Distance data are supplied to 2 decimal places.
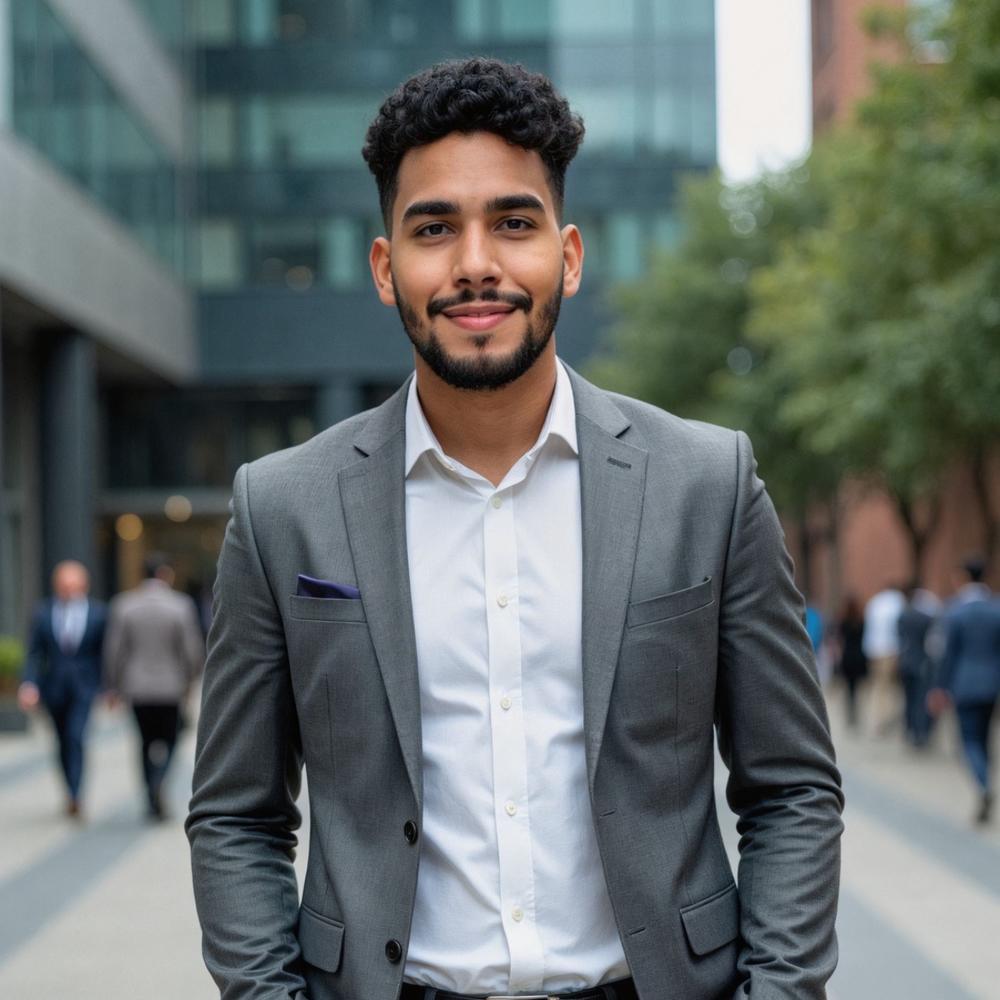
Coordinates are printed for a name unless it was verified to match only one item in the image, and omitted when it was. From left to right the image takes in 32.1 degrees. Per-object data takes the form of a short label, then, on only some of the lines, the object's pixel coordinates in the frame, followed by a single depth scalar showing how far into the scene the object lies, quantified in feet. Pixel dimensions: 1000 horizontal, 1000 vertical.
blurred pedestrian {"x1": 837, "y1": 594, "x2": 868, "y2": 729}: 72.02
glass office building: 132.16
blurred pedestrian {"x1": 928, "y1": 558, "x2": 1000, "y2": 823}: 42.55
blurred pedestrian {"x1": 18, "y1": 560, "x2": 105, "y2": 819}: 43.93
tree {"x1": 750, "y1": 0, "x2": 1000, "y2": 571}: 54.70
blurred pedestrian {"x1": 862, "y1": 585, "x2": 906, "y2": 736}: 69.62
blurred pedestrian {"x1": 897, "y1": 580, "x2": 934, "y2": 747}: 61.98
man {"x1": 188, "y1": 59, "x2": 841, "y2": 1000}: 7.87
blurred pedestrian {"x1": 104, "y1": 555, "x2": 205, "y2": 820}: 43.93
